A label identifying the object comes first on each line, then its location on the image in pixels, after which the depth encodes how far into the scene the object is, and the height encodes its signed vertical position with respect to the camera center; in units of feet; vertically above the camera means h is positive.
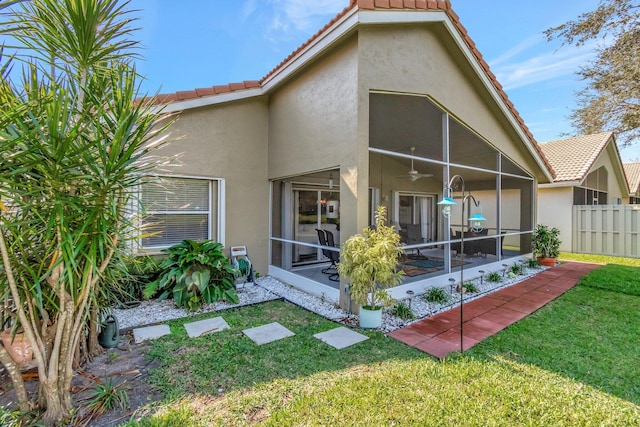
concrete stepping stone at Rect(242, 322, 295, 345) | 14.49 -6.36
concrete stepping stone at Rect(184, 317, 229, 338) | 15.28 -6.34
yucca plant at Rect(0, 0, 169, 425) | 7.96 +1.35
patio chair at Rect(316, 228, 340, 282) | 23.98 -3.52
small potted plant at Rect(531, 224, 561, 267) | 34.35 -3.92
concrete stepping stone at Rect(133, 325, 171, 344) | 14.52 -6.31
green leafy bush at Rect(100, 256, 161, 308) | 19.04 -4.80
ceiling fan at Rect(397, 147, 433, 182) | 33.13 +4.47
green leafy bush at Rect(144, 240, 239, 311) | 18.52 -4.26
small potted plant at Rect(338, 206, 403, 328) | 15.70 -3.08
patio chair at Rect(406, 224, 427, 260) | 34.58 -3.04
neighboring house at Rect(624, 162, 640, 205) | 70.61 +7.97
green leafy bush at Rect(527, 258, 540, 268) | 33.77 -6.05
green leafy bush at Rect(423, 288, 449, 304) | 20.88 -6.16
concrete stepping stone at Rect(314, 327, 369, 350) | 13.99 -6.36
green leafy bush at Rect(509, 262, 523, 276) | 30.17 -6.04
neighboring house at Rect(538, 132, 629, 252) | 43.86 +5.43
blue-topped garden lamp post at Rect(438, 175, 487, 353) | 13.59 -0.01
